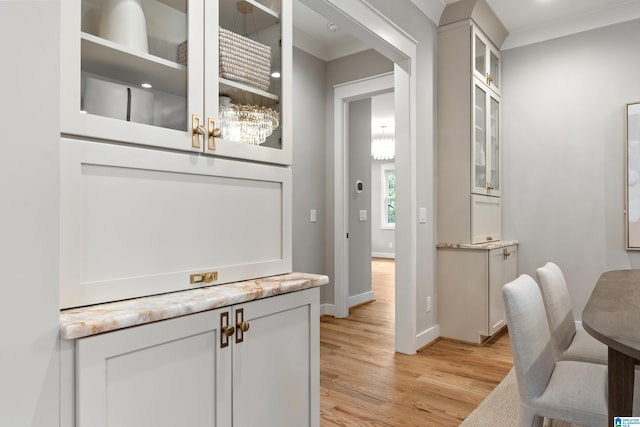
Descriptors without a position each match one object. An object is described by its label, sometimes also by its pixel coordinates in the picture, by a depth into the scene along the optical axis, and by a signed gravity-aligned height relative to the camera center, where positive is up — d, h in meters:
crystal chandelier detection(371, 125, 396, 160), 8.34 +1.43
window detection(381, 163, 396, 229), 10.11 +0.49
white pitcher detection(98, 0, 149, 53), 1.16 +0.58
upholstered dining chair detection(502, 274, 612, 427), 1.32 -0.60
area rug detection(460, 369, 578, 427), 2.01 -1.07
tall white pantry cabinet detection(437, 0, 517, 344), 3.25 +0.26
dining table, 1.08 -0.35
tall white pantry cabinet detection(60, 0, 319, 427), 1.02 +0.03
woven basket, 1.43 +0.60
